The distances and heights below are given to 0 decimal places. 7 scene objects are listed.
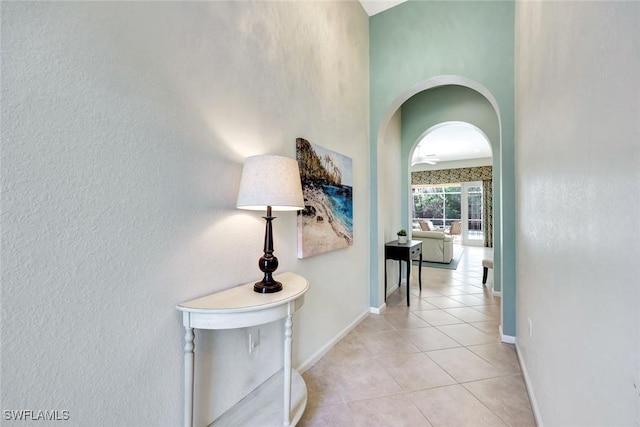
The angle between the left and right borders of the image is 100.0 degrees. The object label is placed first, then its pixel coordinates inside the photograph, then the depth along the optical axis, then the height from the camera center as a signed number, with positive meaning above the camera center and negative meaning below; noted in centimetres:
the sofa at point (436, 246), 614 -65
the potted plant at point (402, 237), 375 -27
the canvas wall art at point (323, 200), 202 +15
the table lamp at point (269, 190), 128 +14
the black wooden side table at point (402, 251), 348 -44
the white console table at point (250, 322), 114 -45
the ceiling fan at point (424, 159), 733 +165
